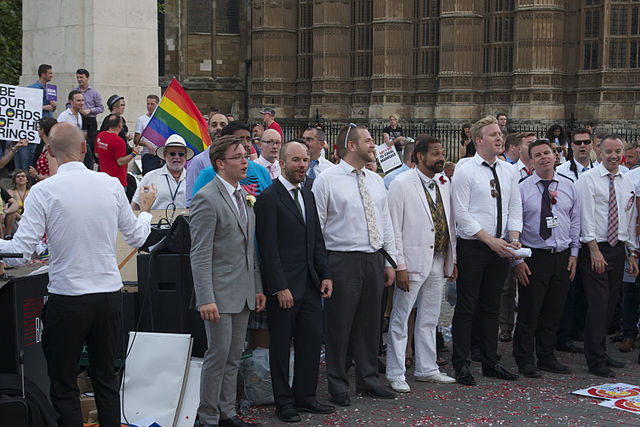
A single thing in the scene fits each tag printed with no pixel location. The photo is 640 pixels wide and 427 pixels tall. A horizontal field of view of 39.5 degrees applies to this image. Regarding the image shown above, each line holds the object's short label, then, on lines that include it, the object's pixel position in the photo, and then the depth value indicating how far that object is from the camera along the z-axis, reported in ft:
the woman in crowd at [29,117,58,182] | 23.67
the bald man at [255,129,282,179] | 28.14
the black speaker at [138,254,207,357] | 22.21
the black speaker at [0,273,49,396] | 18.69
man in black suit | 21.98
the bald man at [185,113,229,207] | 27.25
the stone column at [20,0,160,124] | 41.57
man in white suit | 25.17
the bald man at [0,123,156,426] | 17.69
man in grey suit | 20.33
